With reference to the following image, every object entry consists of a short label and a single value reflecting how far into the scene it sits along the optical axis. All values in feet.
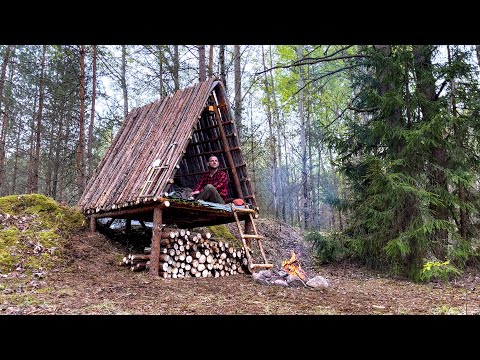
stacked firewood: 25.30
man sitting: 29.33
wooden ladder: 27.16
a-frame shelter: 25.35
